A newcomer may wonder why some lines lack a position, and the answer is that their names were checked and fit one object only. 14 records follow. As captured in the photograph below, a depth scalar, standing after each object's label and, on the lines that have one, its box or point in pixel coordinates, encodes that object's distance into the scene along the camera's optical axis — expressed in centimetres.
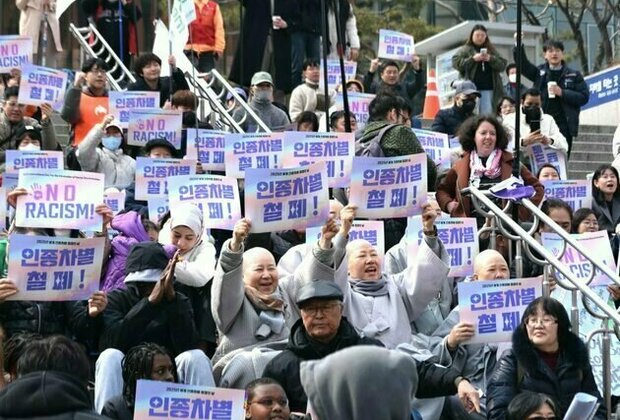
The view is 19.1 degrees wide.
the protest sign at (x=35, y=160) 1374
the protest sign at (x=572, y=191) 1511
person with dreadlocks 952
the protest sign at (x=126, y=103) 1648
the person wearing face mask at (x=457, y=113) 1850
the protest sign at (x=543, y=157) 1759
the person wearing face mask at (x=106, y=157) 1544
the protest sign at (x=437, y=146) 1602
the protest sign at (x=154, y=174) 1402
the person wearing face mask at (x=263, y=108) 1816
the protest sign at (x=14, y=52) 1842
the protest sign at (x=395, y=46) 2131
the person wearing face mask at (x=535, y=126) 1769
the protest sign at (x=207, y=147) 1515
